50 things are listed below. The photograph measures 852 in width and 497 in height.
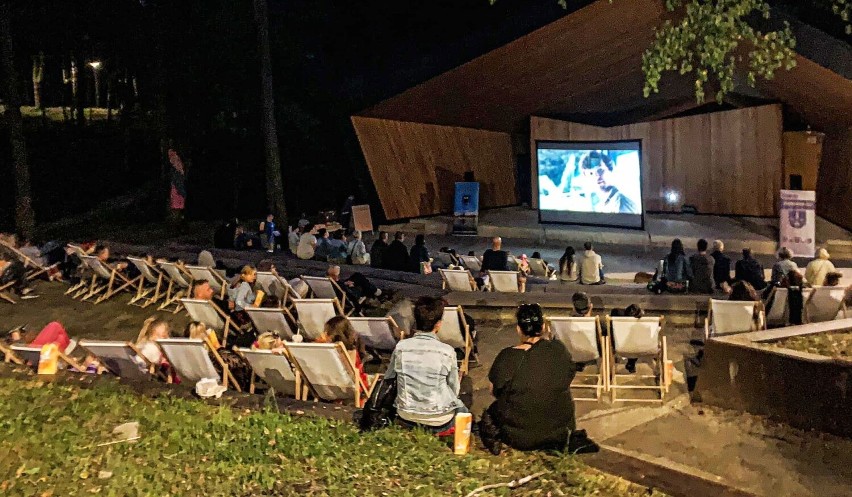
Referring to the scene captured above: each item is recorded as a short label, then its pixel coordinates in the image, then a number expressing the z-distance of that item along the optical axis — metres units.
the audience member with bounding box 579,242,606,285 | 12.62
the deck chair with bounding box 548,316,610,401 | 7.11
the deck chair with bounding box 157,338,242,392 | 6.48
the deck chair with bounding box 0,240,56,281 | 13.62
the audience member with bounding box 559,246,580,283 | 12.87
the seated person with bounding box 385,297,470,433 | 4.79
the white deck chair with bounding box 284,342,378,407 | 6.12
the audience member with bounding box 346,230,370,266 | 13.60
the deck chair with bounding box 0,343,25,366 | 7.36
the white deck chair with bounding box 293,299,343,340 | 8.55
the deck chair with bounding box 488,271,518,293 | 10.62
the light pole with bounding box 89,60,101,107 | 47.62
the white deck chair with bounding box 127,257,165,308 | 11.95
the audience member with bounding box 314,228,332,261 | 14.02
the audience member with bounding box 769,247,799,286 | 10.23
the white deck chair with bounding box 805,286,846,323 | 8.77
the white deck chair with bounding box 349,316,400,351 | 7.73
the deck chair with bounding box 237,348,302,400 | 6.43
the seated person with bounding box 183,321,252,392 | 7.02
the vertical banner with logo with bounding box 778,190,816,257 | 15.16
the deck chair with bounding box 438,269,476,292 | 10.77
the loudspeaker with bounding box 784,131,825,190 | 18.69
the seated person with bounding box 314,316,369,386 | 6.50
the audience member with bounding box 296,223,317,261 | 14.28
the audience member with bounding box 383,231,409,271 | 12.49
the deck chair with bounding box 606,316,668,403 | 7.09
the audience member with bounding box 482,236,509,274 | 11.88
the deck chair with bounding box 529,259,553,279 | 14.14
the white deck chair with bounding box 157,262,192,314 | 11.54
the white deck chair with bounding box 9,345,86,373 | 7.12
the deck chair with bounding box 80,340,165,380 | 6.77
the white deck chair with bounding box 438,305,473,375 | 7.81
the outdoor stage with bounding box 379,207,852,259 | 16.91
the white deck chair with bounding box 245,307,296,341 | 8.22
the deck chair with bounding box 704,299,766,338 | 7.84
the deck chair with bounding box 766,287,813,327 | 8.79
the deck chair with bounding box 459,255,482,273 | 13.46
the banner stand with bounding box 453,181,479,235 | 19.88
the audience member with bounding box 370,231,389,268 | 12.67
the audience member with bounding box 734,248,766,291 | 10.73
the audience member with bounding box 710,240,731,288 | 11.35
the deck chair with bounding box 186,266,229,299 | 10.96
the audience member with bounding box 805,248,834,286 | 10.16
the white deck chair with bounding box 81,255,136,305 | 12.41
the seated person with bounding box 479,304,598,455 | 4.45
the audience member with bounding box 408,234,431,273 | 12.56
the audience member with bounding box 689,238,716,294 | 10.79
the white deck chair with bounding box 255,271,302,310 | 10.23
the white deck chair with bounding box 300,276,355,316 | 9.96
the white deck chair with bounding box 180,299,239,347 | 8.65
